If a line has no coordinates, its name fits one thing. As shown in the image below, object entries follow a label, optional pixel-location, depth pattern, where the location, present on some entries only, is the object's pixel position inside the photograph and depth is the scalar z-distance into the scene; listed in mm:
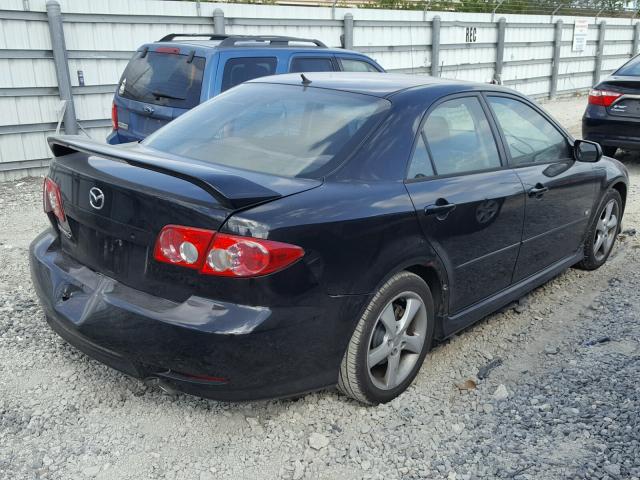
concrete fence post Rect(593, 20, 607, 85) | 20469
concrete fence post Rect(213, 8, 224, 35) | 10164
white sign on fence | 19094
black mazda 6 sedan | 2639
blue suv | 6078
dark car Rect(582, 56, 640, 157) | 8438
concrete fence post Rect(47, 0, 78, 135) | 8500
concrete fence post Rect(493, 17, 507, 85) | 16344
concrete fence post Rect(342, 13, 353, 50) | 12344
